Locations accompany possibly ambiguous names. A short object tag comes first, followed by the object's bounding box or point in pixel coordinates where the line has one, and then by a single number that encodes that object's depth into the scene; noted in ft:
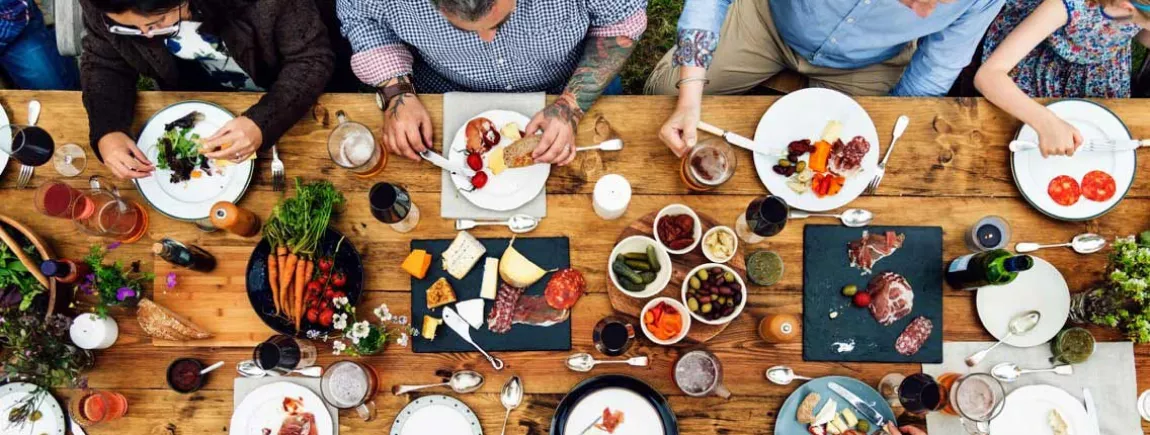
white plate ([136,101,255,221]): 5.95
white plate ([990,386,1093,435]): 5.79
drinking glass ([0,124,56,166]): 5.66
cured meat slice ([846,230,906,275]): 5.97
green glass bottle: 5.34
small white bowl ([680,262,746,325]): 5.55
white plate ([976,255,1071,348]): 5.89
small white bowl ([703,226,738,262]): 5.78
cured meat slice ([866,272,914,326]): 5.85
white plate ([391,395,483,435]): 5.76
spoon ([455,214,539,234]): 5.96
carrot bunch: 5.54
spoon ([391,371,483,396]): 5.71
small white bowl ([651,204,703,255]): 5.68
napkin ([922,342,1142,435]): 5.82
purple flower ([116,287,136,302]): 5.69
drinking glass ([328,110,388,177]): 5.82
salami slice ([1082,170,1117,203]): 6.06
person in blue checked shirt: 5.99
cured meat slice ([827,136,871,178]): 5.98
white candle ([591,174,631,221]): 5.76
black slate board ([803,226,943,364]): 5.91
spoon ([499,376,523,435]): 5.70
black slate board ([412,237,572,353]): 5.90
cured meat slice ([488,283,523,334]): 5.90
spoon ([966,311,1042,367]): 5.82
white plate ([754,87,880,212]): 6.06
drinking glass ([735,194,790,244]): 5.46
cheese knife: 5.86
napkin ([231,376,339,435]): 5.82
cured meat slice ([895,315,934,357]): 5.90
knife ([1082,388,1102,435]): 5.79
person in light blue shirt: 6.28
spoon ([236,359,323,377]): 5.78
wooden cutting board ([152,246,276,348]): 5.90
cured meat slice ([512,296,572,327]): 5.91
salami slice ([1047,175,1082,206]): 6.05
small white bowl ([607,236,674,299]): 5.63
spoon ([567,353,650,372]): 5.77
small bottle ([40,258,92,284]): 5.36
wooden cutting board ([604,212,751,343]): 5.92
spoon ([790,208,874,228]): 5.98
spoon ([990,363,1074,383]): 5.77
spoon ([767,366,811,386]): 5.77
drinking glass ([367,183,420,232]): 5.35
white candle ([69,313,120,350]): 5.69
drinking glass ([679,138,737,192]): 5.92
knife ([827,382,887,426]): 5.71
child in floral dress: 6.07
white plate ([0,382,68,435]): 5.73
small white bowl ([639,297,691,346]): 5.62
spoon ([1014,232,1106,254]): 5.95
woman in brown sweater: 5.74
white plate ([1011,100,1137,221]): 6.04
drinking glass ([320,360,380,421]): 5.53
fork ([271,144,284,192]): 6.06
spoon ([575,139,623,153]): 6.13
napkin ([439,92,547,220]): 6.21
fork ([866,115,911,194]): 6.09
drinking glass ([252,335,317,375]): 5.28
